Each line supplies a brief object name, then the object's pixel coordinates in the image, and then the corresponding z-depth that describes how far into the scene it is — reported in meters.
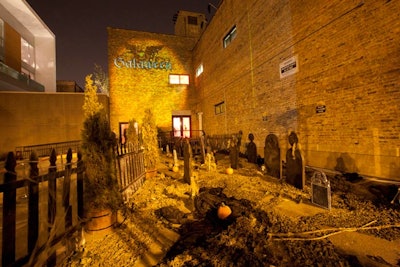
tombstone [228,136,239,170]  7.41
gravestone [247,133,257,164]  8.23
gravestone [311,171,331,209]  3.71
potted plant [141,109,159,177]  6.55
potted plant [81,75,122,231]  2.95
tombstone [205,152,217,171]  7.35
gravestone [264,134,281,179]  6.05
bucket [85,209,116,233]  2.95
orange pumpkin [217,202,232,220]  3.26
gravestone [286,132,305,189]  4.93
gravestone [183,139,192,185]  5.61
